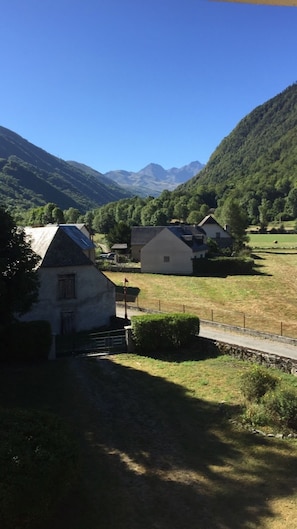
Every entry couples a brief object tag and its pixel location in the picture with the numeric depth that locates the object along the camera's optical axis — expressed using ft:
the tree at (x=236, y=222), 310.20
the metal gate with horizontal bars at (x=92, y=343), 88.53
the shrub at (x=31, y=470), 26.48
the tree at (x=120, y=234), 273.33
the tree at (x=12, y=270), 67.97
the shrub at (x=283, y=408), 51.75
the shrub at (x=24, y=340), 78.95
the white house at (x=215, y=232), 296.30
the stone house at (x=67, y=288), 97.76
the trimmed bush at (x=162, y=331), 88.17
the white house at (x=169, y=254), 207.92
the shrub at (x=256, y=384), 59.31
